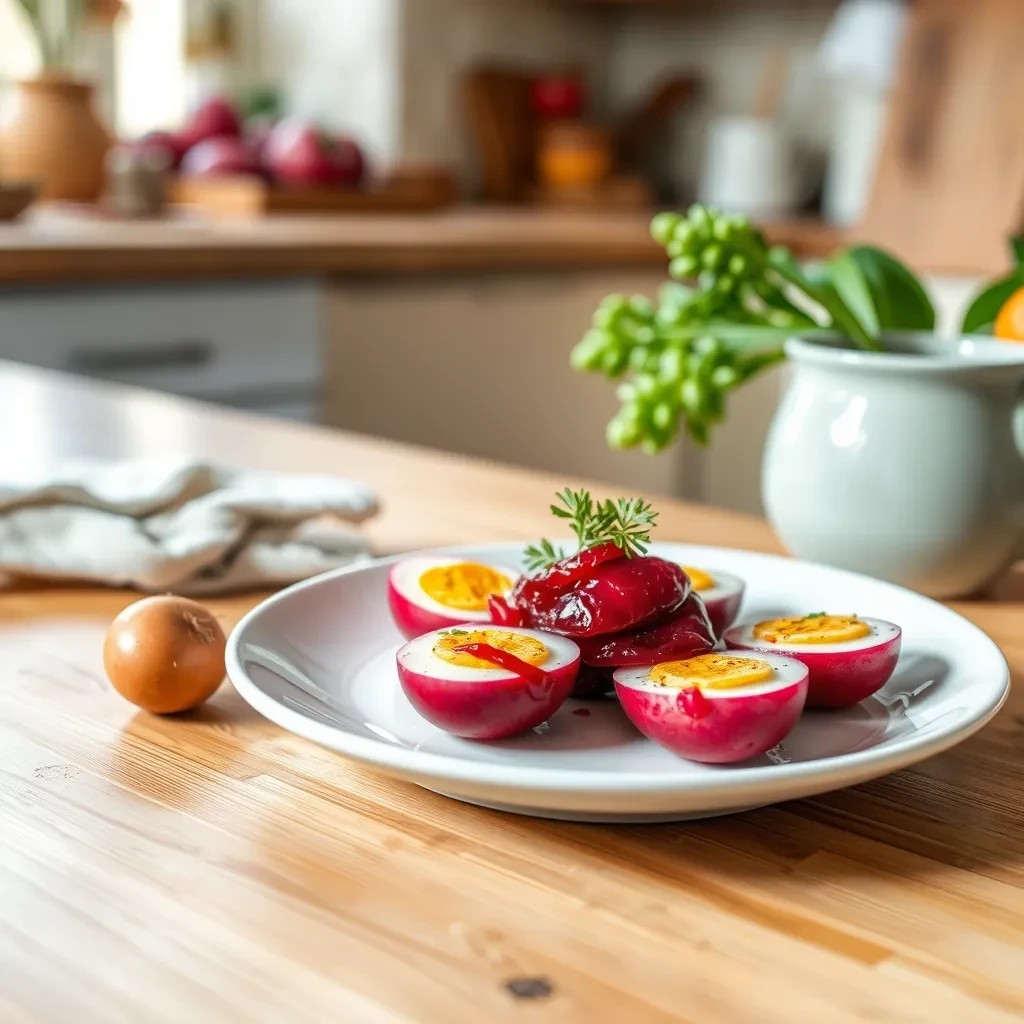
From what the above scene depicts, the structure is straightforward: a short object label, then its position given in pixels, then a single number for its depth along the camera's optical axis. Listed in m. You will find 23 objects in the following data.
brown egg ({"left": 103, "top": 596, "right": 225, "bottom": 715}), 0.62
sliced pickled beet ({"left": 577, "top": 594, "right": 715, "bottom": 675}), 0.56
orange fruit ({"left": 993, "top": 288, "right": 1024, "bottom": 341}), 0.88
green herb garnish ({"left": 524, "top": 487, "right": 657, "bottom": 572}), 0.59
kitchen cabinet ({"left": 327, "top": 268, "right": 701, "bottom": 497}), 2.53
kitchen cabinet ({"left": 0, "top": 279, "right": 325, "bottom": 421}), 2.18
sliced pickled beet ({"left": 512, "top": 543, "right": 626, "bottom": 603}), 0.58
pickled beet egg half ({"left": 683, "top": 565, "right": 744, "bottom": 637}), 0.64
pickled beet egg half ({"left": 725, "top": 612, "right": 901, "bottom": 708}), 0.56
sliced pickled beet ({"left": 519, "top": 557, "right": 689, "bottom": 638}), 0.56
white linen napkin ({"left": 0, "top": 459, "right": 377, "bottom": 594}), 0.82
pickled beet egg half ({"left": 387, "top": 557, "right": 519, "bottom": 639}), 0.64
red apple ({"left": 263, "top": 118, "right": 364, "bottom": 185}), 3.04
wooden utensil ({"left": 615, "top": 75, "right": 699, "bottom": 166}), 3.62
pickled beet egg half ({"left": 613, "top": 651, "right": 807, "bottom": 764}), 0.50
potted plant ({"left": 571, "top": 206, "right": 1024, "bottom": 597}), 0.81
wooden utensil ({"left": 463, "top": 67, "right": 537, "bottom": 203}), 3.57
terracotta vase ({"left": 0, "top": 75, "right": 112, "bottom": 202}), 2.78
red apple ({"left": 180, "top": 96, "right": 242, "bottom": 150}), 3.23
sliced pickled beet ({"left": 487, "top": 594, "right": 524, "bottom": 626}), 0.60
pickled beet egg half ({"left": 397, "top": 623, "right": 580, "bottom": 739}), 0.53
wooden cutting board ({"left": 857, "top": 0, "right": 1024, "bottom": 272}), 2.65
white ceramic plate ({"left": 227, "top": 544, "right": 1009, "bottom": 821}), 0.47
